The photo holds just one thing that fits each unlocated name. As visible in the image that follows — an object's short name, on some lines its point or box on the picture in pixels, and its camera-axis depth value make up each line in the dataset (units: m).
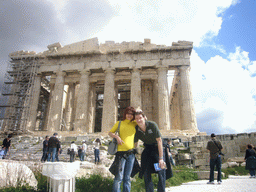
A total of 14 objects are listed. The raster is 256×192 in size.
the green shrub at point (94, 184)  4.23
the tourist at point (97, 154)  10.73
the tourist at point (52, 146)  9.46
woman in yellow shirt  3.37
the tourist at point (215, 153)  6.05
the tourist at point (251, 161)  7.67
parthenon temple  21.20
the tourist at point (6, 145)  10.59
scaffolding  22.23
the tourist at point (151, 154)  3.34
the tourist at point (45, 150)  10.05
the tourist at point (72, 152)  10.69
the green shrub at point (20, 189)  3.81
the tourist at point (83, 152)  11.02
